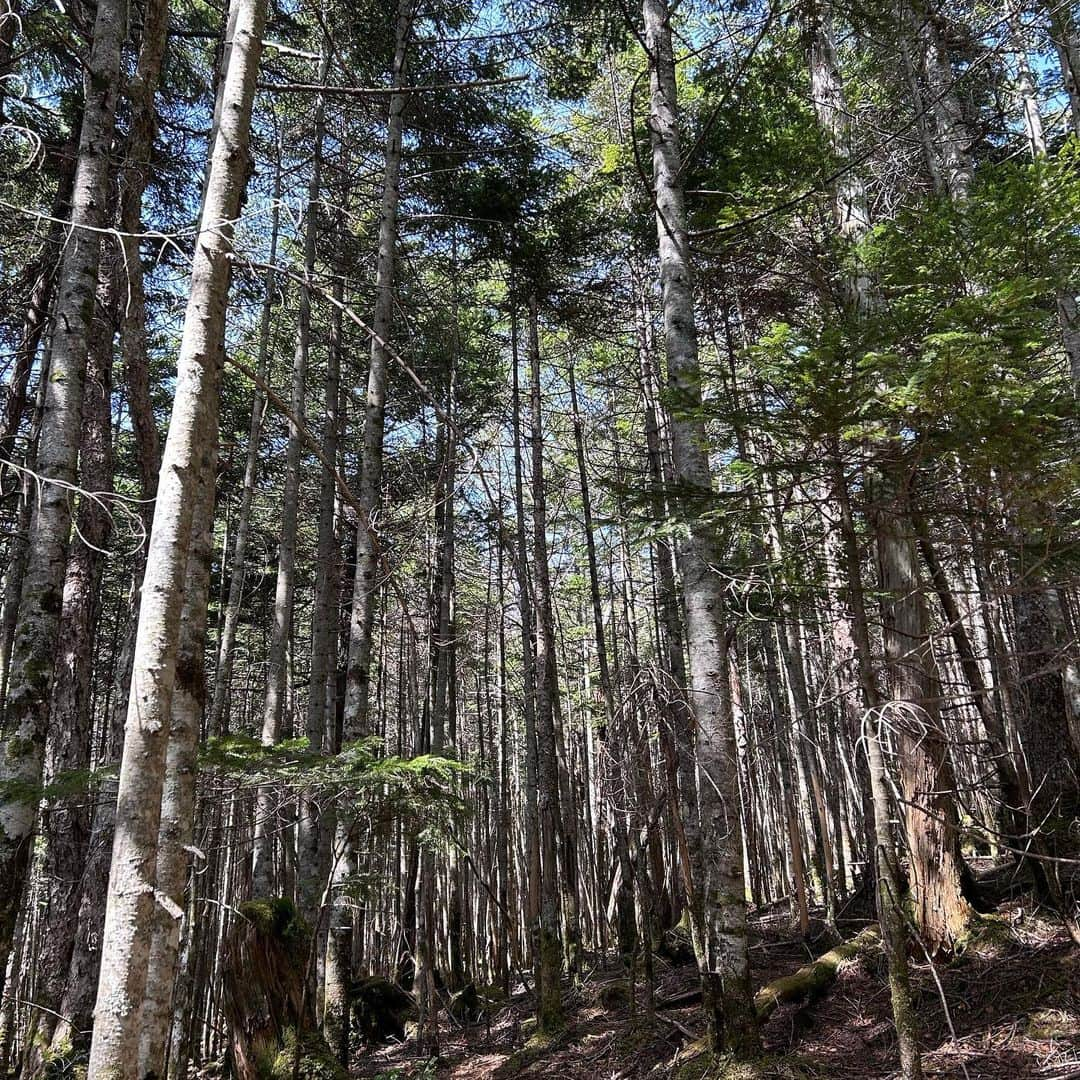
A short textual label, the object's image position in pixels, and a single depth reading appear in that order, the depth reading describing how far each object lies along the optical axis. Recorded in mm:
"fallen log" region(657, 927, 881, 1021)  6047
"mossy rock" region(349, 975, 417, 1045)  10891
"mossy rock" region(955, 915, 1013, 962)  5859
